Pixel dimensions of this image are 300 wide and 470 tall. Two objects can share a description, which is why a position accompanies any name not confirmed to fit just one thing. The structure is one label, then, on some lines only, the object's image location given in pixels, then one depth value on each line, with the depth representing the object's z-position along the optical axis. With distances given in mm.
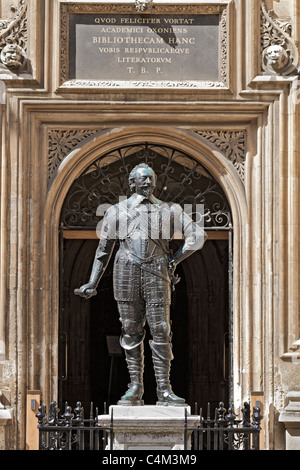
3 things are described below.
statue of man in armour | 11398
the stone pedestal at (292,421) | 13062
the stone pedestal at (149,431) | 10977
